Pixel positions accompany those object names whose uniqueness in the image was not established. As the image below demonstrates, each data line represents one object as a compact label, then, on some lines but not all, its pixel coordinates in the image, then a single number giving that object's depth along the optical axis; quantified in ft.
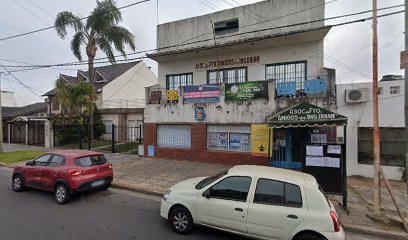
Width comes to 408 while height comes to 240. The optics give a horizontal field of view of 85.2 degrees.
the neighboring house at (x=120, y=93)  69.08
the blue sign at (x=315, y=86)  31.94
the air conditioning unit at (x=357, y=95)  29.22
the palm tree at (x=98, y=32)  58.65
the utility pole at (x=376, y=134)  18.08
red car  21.15
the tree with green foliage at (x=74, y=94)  58.31
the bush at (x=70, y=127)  60.03
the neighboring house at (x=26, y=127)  67.67
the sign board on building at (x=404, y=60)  16.03
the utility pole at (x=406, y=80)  16.46
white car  12.40
